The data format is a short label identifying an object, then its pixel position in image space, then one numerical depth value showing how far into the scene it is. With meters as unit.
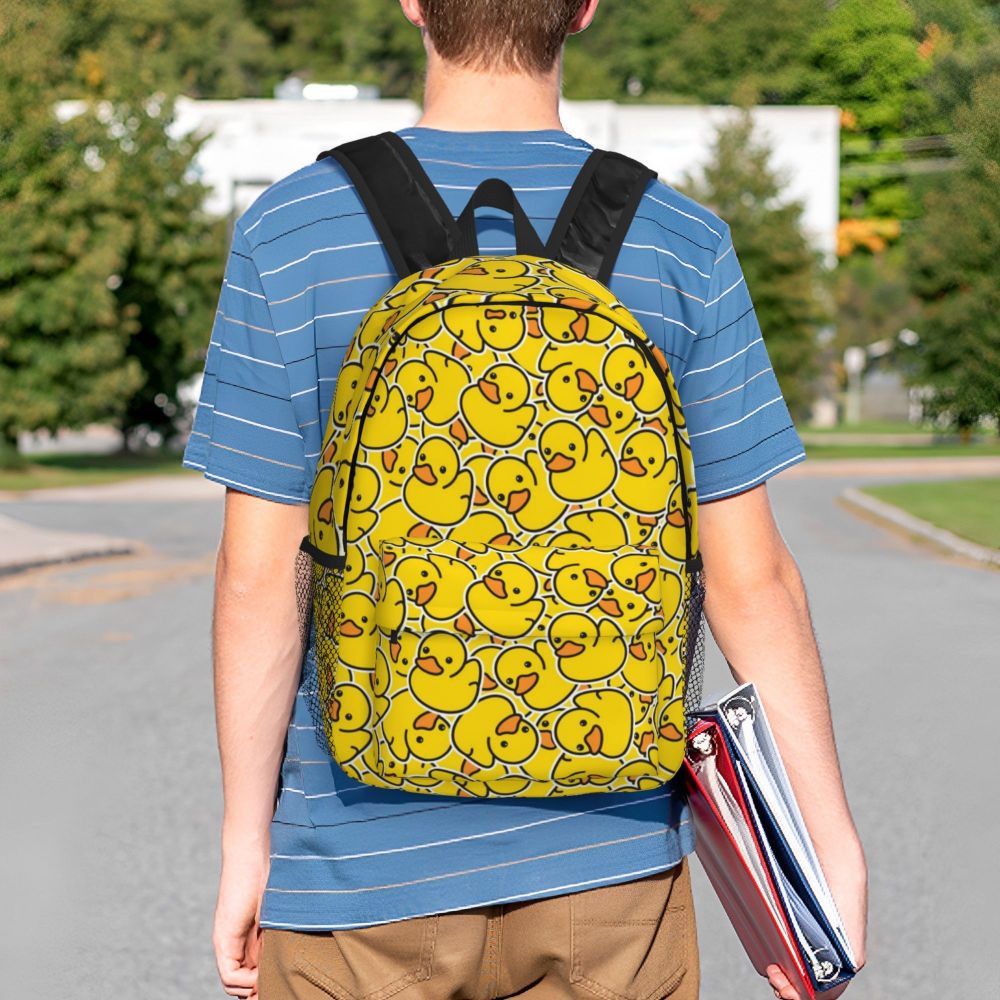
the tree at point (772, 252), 45.91
